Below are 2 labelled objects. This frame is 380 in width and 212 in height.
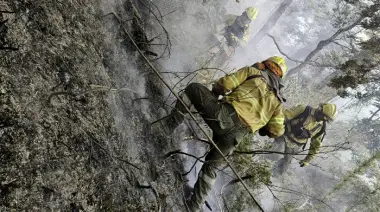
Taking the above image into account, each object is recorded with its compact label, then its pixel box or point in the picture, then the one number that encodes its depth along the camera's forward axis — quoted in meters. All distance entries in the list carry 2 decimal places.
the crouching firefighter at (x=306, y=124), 7.16
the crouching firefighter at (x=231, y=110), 3.88
